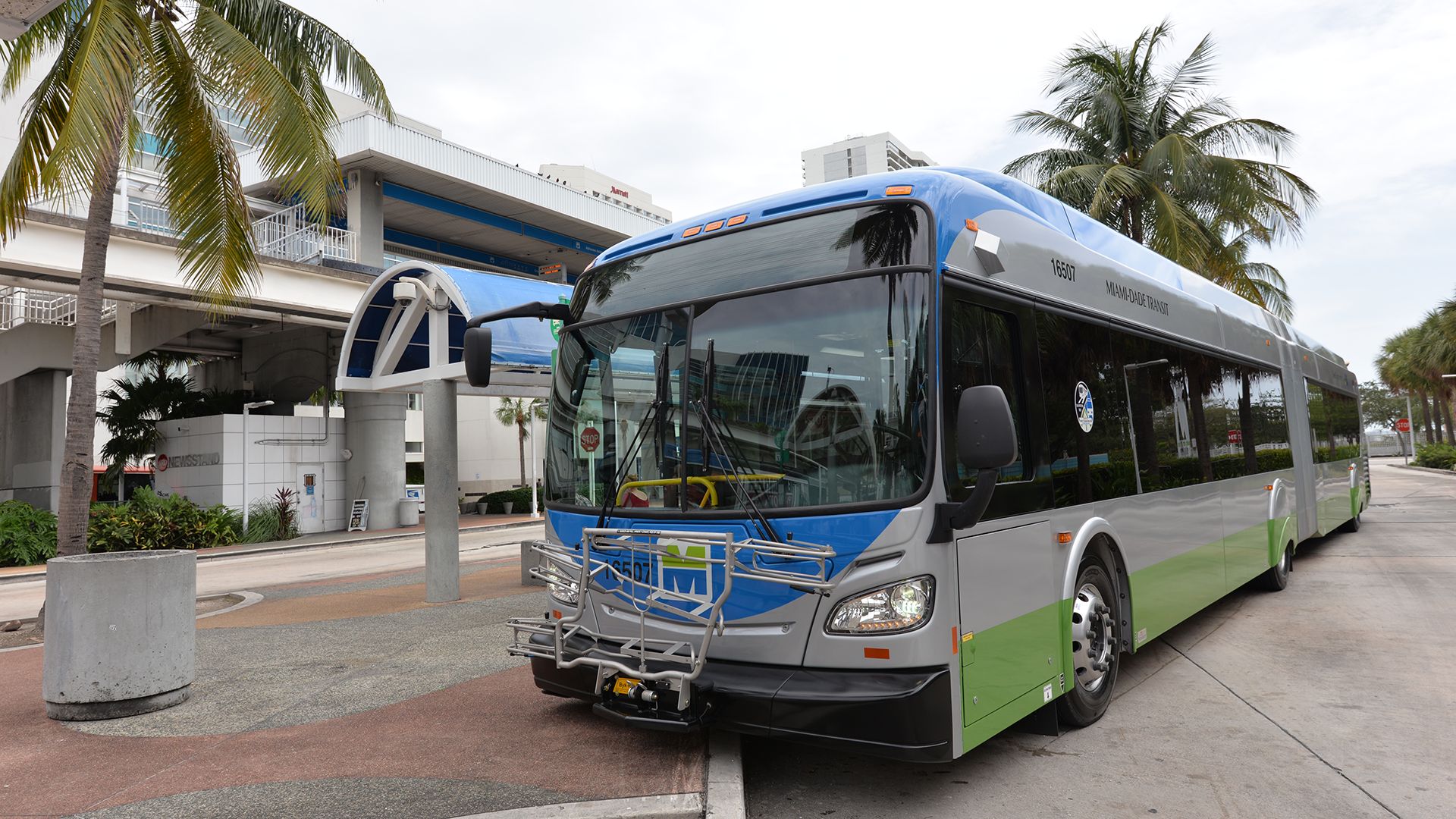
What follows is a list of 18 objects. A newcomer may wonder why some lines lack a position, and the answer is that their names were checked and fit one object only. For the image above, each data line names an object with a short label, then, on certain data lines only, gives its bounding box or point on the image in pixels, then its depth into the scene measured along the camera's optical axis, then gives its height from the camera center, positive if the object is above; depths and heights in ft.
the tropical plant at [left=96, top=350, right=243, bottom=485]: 86.58 +9.20
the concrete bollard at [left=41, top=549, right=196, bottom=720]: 18.30 -2.74
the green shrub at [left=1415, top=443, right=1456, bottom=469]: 145.48 -2.67
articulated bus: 12.55 -0.09
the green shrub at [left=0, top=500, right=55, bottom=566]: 63.26 -1.97
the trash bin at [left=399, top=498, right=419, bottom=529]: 97.45 -2.52
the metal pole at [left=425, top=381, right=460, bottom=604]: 34.14 -0.30
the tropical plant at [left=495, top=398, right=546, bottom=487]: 135.64 +10.84
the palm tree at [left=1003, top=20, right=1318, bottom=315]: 58.29 +19.60
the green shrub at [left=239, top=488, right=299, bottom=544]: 83.20 -2.21
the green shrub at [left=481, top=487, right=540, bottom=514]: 122.62 -2.02
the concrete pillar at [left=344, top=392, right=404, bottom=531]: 94.48 +4.17
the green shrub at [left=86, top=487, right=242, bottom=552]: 67.51 -1.98
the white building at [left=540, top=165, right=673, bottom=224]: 273.33 +93.00
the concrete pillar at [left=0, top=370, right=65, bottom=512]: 76.43 +6.45
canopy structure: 32.32 +6.29
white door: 91.04 -0.44
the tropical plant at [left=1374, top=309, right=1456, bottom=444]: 145.59 +15.21
